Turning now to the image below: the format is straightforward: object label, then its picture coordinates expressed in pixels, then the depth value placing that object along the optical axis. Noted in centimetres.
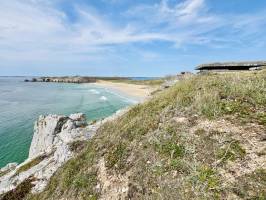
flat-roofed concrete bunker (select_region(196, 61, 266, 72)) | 1104
